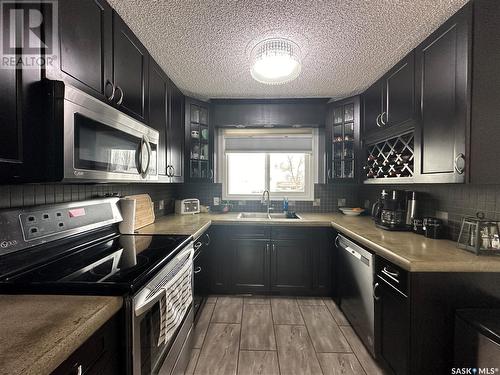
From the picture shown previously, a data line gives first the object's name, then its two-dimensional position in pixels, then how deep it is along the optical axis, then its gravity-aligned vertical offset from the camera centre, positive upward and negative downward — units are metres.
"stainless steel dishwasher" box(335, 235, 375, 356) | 1.68 -0.85
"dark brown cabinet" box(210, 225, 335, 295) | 2.54 -0.84
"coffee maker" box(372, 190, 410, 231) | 1.98 -0.23
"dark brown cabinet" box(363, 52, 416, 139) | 1.73 +0.73
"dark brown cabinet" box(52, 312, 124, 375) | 0.64 -0.53
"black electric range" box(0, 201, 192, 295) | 0.85 -0.37
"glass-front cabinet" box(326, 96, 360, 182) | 2.64 +0.54
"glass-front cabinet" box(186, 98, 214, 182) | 2.73 +0.51
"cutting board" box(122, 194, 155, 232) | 1.77 -0.26
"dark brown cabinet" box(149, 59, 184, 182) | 1.86 +0.59
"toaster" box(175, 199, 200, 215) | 2.89 -0.28
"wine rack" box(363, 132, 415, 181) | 1.85 +0.24
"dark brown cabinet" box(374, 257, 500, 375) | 1.23 -0.66
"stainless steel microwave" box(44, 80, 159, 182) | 0.86 +0.21
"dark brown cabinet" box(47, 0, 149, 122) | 0.96 +0.65
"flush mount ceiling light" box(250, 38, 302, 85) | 1.56 +0.87
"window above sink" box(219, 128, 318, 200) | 3.15 +0.28
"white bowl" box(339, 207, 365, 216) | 2.82 -0.33
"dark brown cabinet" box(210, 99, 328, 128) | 2.84 +0.89
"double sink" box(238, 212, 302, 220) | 2.96 -0.41
